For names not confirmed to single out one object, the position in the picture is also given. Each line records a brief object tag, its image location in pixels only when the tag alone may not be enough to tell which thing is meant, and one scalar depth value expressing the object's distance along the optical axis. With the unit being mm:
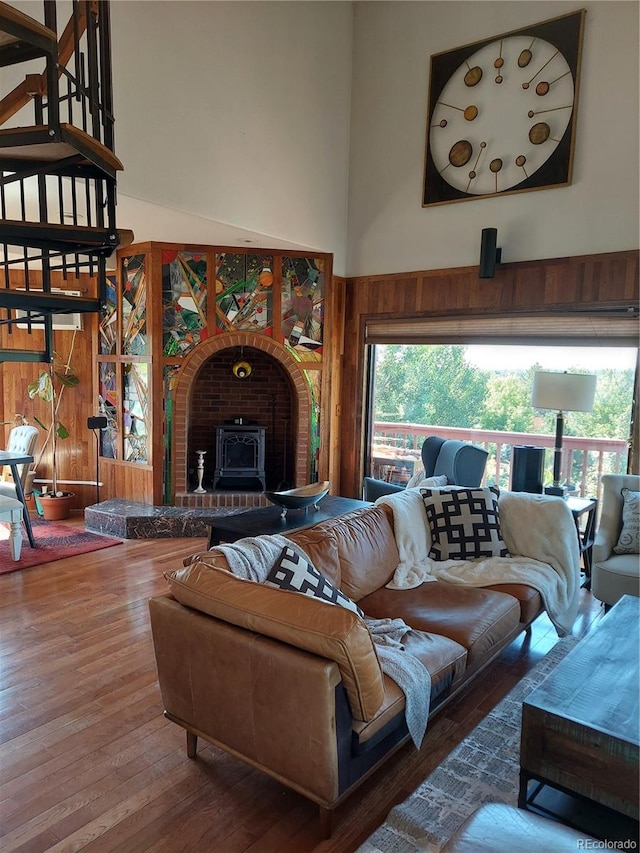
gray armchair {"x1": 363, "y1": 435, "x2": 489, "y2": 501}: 4473
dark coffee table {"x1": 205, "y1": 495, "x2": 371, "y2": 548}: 3559
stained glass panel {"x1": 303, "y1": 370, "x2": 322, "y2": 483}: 5691
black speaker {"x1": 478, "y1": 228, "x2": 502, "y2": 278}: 4723
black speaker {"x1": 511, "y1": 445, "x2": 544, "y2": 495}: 4465
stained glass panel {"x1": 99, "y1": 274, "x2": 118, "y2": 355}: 5727
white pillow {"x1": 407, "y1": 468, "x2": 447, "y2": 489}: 4023
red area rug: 4582
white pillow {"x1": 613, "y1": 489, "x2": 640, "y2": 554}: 3609
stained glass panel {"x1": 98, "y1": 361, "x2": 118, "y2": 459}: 5797
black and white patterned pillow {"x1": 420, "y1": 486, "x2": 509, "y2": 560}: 3441
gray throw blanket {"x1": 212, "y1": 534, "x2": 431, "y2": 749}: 2115
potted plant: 5730
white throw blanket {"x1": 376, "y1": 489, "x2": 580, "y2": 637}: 3203
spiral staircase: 2021
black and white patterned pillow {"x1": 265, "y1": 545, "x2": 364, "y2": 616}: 2322
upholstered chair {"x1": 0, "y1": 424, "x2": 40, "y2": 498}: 5254
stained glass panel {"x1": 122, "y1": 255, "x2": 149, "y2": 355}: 5406
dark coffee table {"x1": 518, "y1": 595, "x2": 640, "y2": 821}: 1756
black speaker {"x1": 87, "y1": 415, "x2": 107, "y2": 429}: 5703
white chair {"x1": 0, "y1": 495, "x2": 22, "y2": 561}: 4457
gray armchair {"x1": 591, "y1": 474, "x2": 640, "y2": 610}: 3441
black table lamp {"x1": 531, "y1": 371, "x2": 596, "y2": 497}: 4141
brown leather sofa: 1803
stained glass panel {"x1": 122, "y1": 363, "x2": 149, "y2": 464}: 5520
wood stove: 5789
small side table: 4117
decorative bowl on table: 3773
